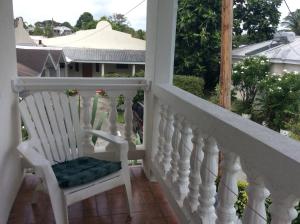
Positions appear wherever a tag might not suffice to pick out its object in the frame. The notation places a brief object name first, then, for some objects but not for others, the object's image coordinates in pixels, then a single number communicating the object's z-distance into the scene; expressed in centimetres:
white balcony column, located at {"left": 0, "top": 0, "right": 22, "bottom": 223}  221
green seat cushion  201
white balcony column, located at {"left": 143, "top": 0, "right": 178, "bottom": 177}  262
